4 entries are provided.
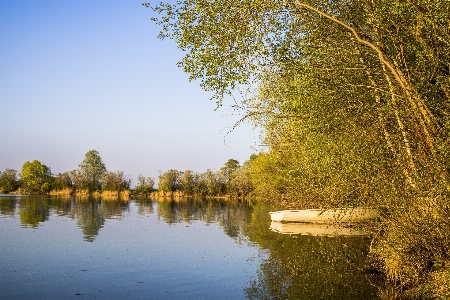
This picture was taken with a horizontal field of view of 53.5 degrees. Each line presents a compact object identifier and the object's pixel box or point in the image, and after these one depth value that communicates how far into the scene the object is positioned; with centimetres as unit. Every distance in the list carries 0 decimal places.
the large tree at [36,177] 9398
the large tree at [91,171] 9050
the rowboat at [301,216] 3256
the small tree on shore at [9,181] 9894
